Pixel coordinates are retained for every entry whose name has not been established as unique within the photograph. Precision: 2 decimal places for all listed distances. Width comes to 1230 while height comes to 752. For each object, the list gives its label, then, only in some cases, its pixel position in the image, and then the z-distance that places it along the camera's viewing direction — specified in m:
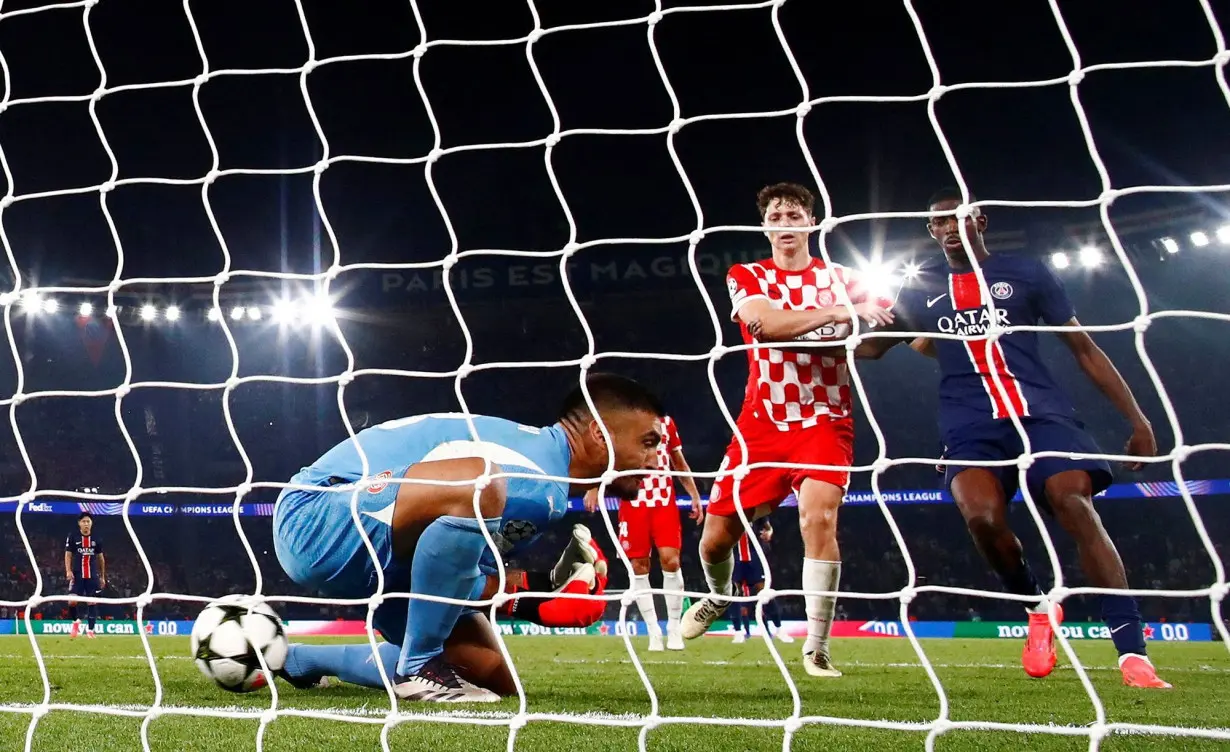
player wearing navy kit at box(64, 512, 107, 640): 10.66
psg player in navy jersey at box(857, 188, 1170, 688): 3.37
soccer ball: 3.46
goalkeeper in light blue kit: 2.98
